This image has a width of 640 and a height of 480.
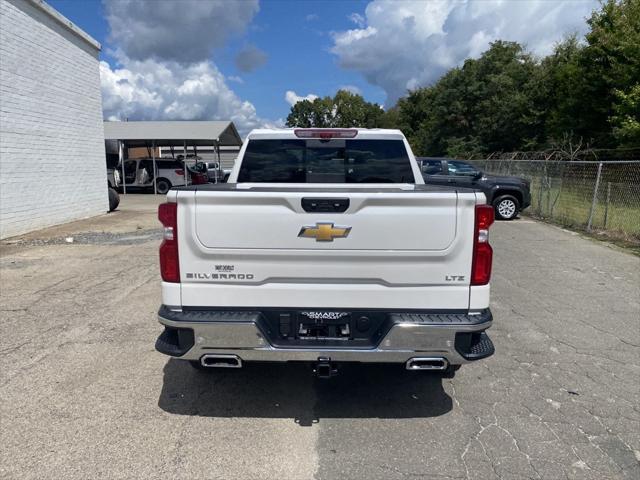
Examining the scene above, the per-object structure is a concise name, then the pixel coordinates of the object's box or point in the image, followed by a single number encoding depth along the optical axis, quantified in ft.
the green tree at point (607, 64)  66.28
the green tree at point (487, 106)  113.60
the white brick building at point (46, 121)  35.29
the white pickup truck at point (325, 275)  9.55
